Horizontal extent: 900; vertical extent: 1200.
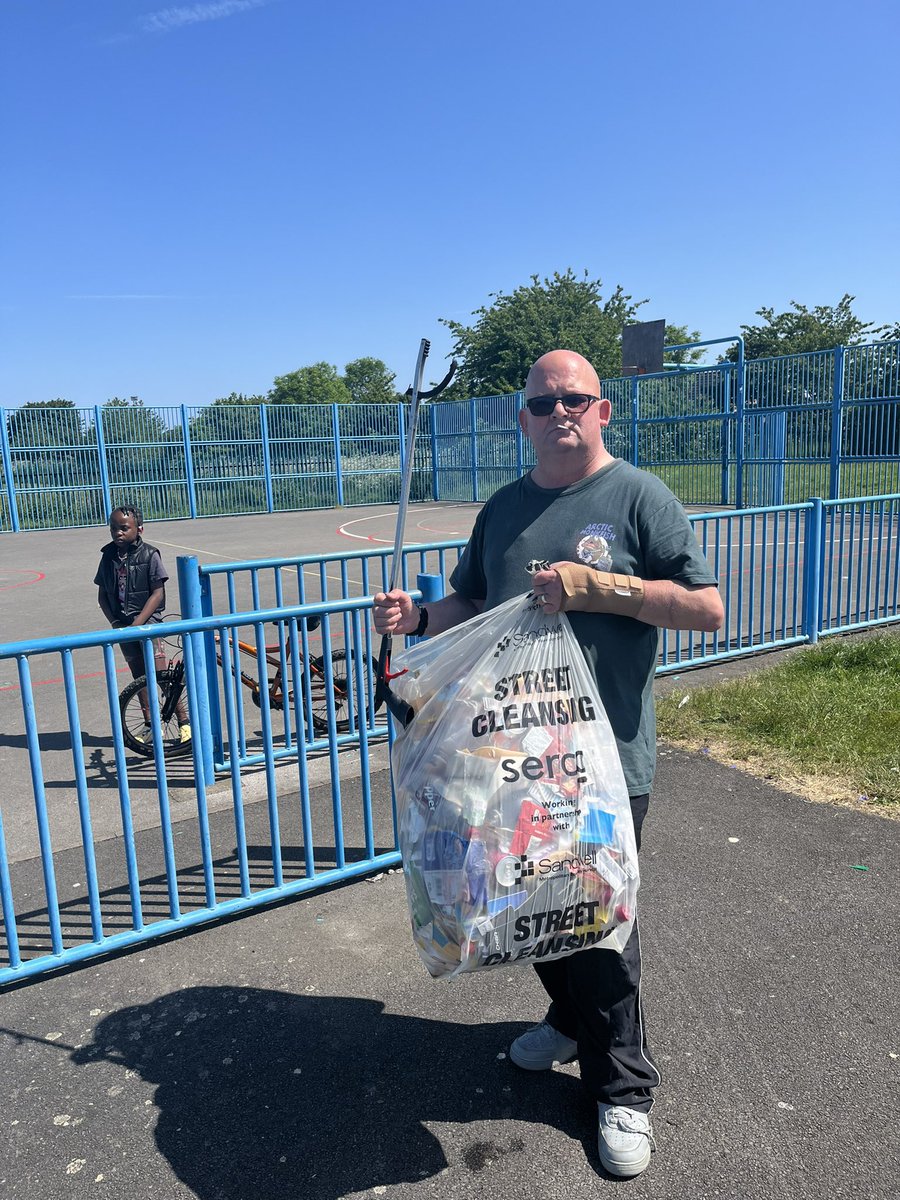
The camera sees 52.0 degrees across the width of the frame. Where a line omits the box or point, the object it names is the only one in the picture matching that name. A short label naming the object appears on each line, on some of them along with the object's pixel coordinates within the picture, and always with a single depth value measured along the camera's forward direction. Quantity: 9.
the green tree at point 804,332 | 51.94
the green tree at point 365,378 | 104.06
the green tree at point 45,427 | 25.58
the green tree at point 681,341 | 52.88
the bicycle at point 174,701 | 5.81
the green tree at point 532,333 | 45.97
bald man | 2.32
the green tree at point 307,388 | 93.19
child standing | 6.30
